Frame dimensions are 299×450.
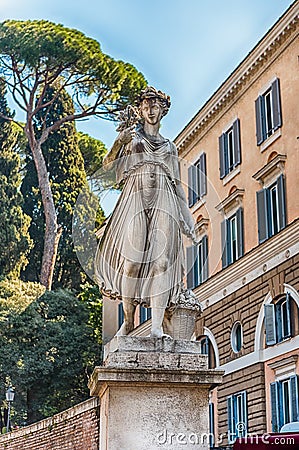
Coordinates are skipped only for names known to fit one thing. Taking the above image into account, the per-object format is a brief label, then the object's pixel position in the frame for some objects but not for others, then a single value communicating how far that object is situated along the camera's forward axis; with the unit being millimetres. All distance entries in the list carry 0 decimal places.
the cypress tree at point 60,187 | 38656
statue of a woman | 6180
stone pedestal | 5703
